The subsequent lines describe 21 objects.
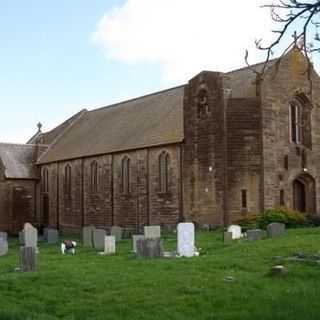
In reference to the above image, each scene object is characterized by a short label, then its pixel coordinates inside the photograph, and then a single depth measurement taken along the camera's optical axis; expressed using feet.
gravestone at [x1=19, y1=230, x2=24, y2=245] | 118.89
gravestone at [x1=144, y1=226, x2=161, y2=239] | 86.94
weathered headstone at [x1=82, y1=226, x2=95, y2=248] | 104.94
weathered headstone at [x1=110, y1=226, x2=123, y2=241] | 113.29
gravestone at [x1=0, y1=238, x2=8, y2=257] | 93.97
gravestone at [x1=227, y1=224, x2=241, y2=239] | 95.41
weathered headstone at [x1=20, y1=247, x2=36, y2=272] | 61.82
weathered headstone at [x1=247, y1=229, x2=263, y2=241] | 88.43
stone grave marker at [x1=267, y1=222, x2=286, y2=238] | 90.53
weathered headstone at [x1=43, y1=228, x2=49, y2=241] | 127.53
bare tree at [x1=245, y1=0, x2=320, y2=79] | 38.14
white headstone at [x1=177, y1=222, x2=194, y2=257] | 76.65
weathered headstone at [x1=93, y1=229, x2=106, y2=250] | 98.17
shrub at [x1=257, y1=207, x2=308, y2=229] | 110.11
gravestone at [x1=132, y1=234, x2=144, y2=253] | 83.87
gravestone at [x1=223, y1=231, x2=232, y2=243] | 90.33
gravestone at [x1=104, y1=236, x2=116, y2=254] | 86.89
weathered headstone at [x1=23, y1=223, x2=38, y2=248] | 93.95
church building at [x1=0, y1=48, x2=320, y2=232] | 121.80
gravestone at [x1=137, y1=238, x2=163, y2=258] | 70.85
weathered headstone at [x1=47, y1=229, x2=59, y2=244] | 122.93
